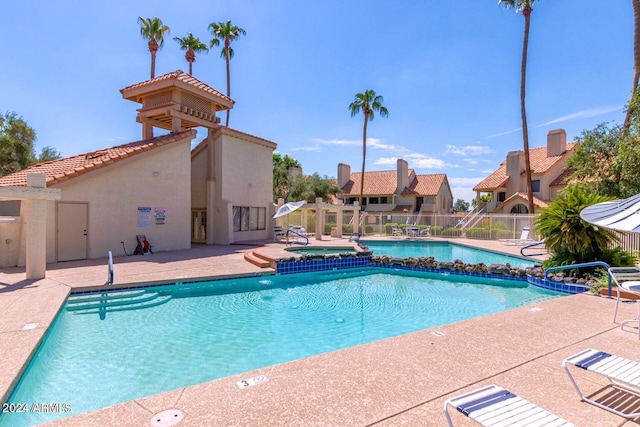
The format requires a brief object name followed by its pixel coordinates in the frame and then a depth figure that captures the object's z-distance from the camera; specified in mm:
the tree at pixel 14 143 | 22000
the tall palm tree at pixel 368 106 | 36750
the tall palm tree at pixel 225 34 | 32219
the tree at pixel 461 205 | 62194
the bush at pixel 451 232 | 26891
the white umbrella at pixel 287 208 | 18938
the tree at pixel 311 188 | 37250
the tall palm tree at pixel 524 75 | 23594
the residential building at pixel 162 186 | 13125
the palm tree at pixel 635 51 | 17828
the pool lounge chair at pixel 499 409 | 2232
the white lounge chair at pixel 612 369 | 2959
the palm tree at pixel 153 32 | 27688
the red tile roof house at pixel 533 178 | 31031
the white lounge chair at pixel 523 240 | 21403
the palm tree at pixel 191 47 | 31406
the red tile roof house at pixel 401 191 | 40125
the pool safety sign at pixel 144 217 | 15352
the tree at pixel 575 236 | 10445
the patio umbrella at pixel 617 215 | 4359
